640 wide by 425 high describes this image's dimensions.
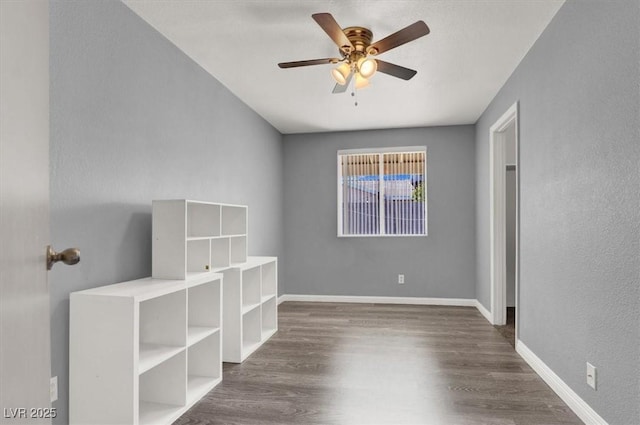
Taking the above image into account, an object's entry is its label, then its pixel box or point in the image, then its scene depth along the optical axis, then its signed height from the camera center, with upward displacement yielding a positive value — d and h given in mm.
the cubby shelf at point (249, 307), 3277 -798
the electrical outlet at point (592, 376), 2078 -833
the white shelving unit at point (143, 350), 1946 -741
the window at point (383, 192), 5672 +377
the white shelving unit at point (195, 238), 2562 -135
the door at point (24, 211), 653 +14
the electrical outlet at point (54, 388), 1896 -806
